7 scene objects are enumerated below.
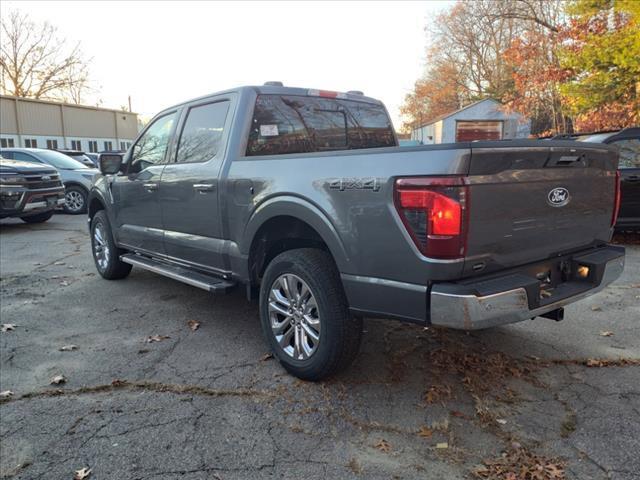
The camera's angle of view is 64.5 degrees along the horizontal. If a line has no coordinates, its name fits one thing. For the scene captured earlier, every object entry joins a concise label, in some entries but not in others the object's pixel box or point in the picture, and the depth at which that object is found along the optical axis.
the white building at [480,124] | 34.00
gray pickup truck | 2.57
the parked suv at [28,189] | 10.20
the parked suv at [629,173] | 7.37
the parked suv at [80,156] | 16.99
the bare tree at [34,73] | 44.88
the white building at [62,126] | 35.06
